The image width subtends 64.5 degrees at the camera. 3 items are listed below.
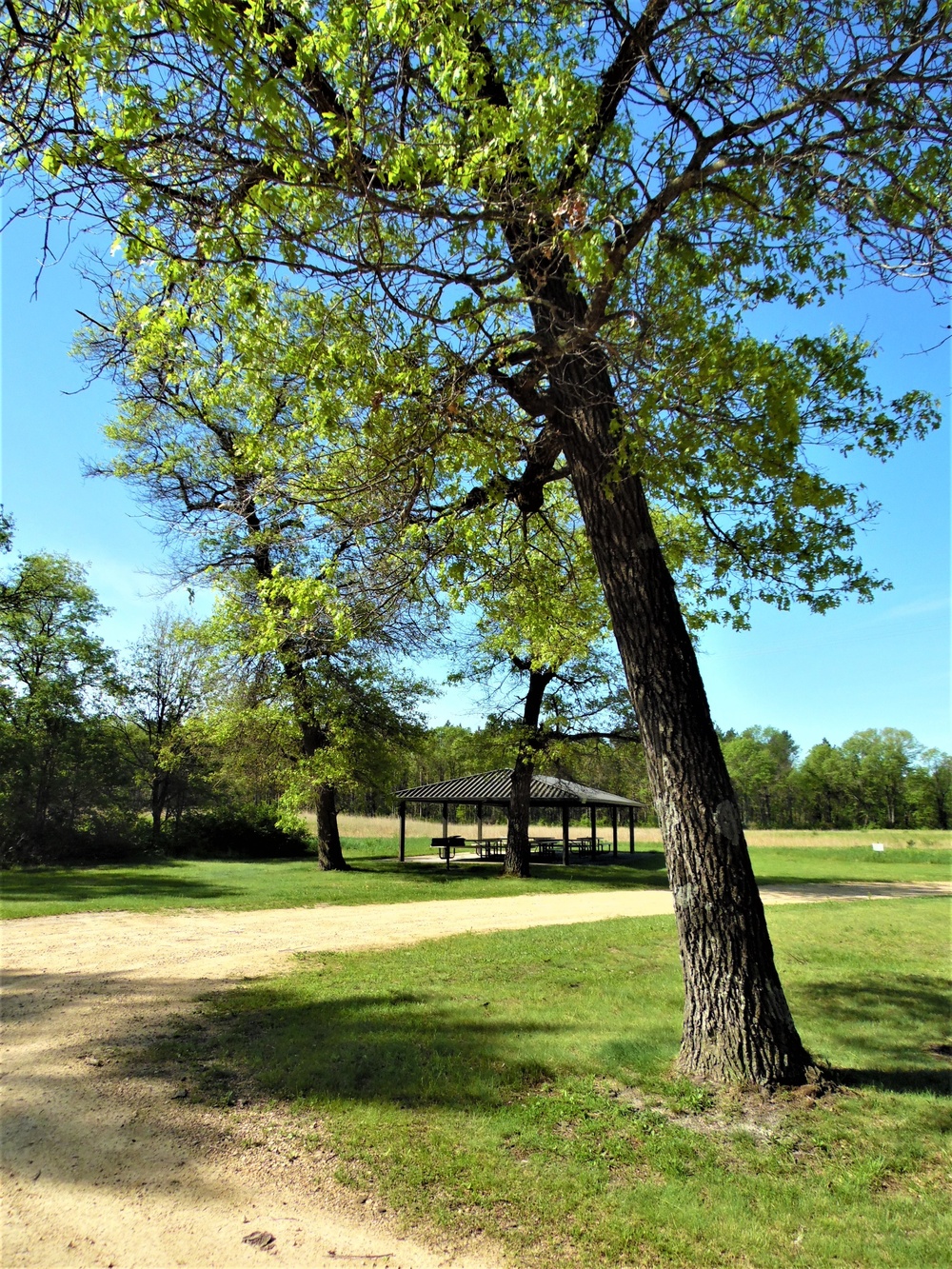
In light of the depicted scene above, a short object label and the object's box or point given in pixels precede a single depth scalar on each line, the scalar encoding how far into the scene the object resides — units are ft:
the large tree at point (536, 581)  25.64
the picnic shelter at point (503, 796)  90.33
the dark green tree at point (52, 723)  81.20
